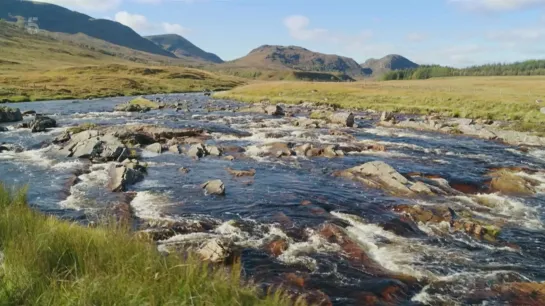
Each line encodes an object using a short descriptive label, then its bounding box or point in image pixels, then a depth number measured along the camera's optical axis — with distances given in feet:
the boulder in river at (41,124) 132.02
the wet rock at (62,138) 110.06
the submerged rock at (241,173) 80.79
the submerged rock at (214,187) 67.10
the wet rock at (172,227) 47.39
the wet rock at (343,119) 158.71
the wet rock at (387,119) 164.00
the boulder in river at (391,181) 70.69
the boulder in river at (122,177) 67.77
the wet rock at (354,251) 40.22
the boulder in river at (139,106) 202.08
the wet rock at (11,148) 98.32
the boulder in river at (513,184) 73.10
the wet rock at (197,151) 97.91
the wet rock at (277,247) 44.74
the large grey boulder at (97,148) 91.45
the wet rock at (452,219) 52.42
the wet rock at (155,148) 102.57
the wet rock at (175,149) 102.55
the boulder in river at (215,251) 38.88
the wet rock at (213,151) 100.63
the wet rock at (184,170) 81.70
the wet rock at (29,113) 169.78
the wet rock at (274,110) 193.67
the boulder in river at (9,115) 149.89
